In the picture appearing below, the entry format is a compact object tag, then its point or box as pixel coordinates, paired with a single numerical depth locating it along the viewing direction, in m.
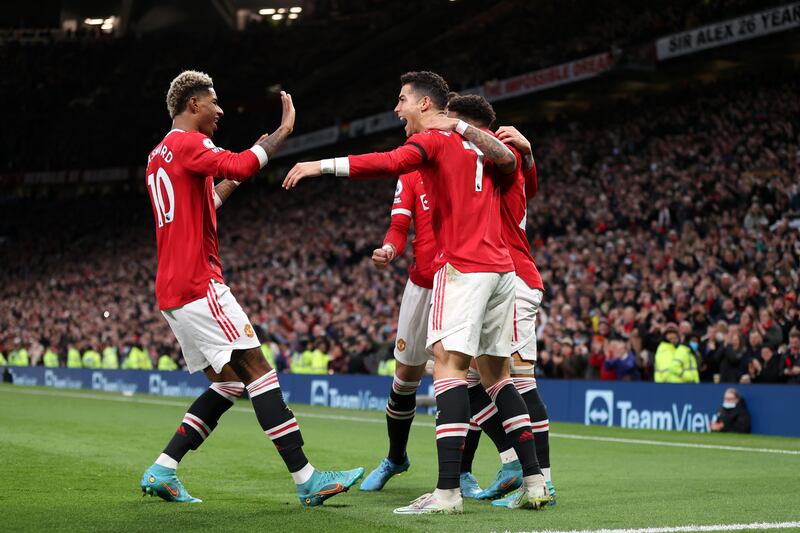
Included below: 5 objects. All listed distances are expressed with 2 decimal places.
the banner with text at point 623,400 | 13.89
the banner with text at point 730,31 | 21.92
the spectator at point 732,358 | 14.70
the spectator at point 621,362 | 16.19
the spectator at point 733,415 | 14.06
